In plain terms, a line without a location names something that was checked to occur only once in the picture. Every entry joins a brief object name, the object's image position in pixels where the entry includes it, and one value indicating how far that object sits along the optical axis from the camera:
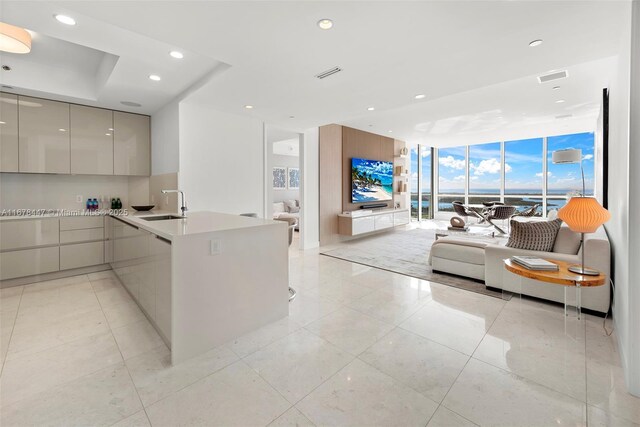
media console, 6.14
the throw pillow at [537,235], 3.04
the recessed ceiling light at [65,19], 2.05
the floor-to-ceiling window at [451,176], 10.02
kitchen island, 1.94
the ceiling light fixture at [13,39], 2.26
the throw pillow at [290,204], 8.54
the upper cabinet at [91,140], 3.96
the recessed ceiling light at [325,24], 2.00
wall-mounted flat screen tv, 6.78
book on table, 2.41
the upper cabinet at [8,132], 3.46
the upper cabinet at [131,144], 4.30
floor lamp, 2.23
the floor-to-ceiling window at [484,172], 9.39
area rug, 3.56
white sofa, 2.54
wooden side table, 2.14
